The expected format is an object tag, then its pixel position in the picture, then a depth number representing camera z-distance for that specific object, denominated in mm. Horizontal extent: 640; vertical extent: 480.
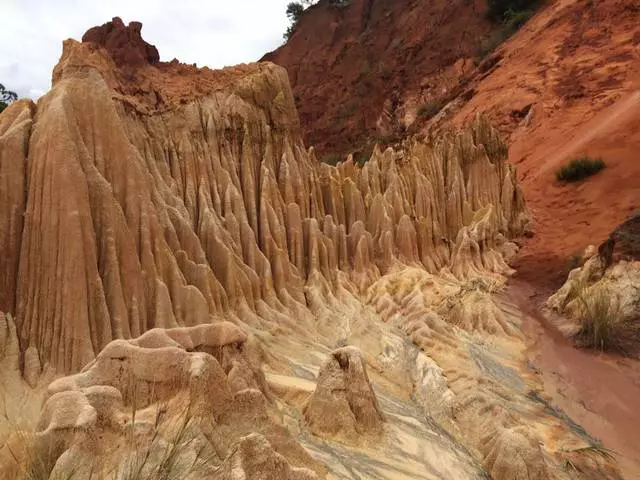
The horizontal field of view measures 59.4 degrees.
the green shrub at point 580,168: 19953
